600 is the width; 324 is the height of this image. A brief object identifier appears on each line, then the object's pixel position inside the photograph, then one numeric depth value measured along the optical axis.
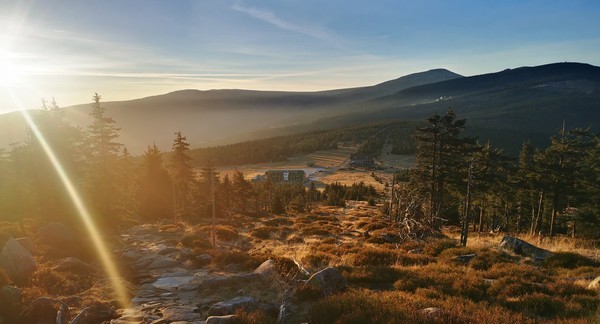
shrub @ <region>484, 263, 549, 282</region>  13.66
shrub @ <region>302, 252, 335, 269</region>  17.75
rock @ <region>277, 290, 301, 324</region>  9.59
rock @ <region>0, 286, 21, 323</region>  10.68
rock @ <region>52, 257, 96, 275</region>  15.66
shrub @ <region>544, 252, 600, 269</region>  16.59
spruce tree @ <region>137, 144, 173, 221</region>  46.31
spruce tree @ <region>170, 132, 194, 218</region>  42.88
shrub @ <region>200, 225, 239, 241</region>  31.17
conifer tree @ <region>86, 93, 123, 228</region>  27.53
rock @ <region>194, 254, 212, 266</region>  18.92
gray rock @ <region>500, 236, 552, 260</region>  18.61
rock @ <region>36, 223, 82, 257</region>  18.80
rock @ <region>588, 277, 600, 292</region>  11.39
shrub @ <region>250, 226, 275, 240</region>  35.72
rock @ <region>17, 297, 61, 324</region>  10.32
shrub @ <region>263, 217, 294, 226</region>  45.03
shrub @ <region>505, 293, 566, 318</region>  9.48
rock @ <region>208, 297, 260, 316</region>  10.22
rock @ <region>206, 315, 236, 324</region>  9.16
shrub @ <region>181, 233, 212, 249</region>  23.35
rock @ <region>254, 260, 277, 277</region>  14.09
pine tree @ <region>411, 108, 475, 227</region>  32.25
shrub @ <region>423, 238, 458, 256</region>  21.42
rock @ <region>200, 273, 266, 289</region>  13.55
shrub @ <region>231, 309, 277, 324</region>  9.18
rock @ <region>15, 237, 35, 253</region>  16.97
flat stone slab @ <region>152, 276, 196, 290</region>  14.40
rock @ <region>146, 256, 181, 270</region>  18.25
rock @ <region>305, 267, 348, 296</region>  11.67
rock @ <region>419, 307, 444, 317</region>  8.63
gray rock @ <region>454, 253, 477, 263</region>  18.36
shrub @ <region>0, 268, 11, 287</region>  12.10
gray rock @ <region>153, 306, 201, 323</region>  10.47
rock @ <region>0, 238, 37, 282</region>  13.45
